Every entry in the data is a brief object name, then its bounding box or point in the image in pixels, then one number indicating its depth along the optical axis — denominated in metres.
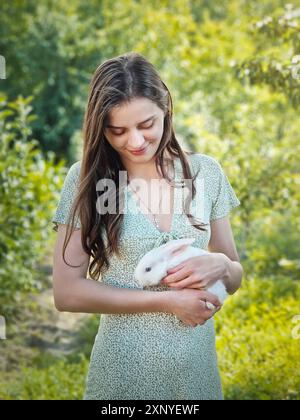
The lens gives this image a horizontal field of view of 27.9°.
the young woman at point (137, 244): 1.83
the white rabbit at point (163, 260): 1.83
